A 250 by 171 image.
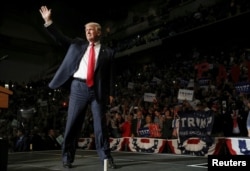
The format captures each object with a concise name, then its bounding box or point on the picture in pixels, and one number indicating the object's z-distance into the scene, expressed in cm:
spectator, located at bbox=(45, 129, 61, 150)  933
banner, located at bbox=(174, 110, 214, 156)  739
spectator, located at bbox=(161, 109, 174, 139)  859
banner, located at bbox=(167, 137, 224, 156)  716
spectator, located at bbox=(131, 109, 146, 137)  923
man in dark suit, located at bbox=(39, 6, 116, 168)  358
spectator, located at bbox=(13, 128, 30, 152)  881
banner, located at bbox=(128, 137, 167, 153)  826
